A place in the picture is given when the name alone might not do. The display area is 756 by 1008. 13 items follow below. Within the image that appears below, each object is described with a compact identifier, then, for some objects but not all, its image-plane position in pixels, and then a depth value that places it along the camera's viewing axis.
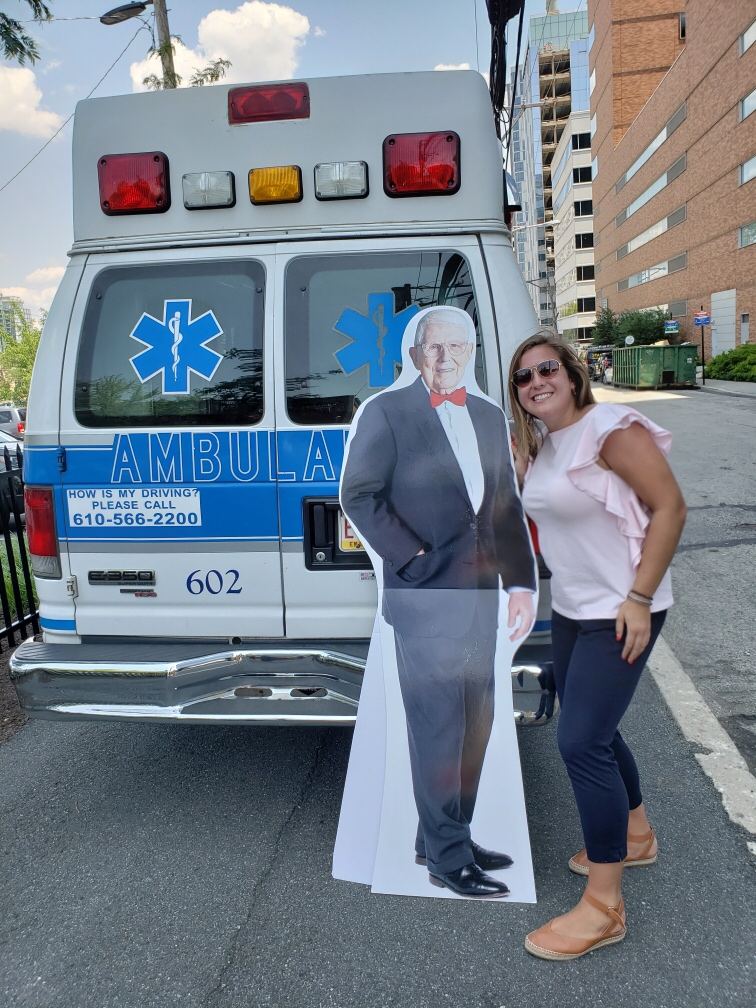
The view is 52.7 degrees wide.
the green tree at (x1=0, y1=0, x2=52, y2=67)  6.19
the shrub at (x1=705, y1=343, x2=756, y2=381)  32.24
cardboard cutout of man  2.66
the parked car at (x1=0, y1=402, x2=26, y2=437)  20.73
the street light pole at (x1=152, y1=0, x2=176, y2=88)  13.16
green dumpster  31.61
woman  2.31
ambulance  3.09
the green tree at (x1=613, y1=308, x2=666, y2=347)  46.53
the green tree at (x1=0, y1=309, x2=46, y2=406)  41.34
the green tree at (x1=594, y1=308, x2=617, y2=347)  56.30
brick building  35.88
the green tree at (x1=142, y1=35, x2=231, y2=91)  14.17
